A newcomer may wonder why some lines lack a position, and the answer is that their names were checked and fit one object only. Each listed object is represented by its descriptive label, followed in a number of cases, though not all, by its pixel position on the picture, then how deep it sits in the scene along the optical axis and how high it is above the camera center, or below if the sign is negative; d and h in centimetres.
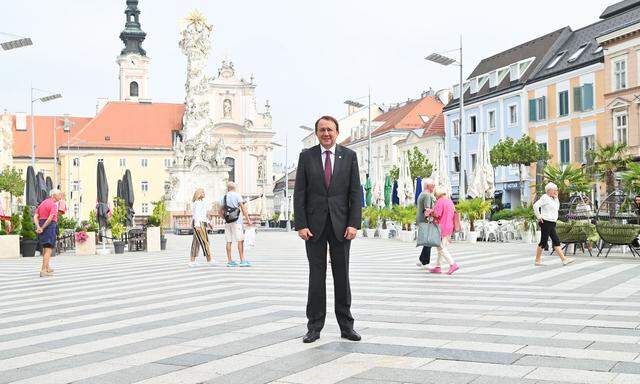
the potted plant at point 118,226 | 2592 -53
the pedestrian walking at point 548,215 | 1555 -24
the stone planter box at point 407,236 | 3186 -126
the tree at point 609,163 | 2327 +115
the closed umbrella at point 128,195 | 3180 +63
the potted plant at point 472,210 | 2877 -22
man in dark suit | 739 -4
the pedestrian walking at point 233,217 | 1691 -19
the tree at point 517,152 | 4475 +292
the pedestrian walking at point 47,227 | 1552 -30
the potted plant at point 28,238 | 2444 -80
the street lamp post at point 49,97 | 4259 +626
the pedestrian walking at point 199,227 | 1788 -40
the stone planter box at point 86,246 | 2519 -111
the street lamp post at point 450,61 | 3256 +604
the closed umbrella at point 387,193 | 4006 +65
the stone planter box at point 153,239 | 2773 -103
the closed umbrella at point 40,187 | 2956 +94
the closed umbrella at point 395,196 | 3884 +47
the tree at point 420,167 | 5741 +280
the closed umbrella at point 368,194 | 4417 +69
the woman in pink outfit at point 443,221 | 1462 -31
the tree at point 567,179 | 2212 +63
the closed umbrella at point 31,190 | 2818 +81
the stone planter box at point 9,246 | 2408 -103
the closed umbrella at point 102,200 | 2691 +37
